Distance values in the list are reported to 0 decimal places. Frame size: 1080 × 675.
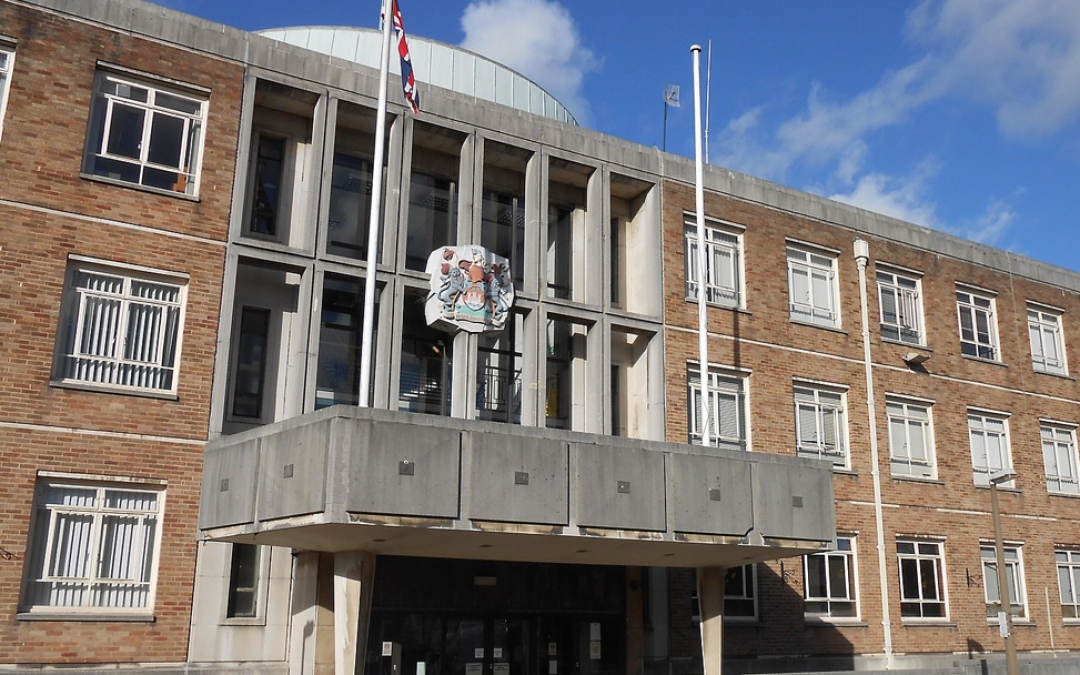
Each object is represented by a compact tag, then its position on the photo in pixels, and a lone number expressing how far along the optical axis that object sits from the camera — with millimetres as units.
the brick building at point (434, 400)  16875
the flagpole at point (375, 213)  17797
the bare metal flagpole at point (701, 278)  22188
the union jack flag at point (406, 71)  19125
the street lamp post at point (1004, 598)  23016
